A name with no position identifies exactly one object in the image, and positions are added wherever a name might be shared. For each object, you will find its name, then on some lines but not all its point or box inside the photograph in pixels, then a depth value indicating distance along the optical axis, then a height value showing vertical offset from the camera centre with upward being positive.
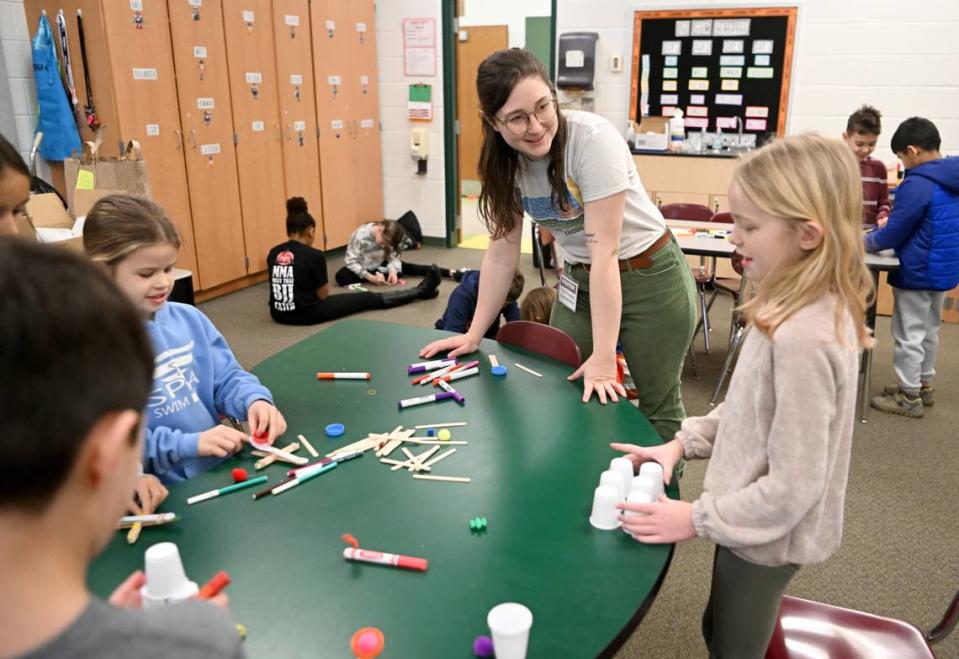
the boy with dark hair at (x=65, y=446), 0.47 -0.22
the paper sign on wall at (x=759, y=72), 5.68 +0.33
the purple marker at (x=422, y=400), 1.68 -0.65
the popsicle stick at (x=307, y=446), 1.47 -0.66
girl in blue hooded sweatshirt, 1.46 -0.57
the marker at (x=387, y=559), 1.10 -0.66
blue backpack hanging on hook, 4.34 +0.08
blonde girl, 1.07 -0.40
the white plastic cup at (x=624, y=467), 1.28 -0.61
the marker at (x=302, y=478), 1.32 -0.66
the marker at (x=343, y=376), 1.84 -0.64
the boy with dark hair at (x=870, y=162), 4.20 -0.29
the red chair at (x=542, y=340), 1.98 -0.62
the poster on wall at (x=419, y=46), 6.61 +0.63
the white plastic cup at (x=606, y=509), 1.19 -0.63
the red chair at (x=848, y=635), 1.33 -0.96
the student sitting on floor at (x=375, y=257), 5.86 -1.13
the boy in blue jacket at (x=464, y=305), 3.25 -0.83
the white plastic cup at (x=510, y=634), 0.90 -0.63
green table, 0.99 -0.67
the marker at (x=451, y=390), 1.72 -0.65
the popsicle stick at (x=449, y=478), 1.36 -0.66
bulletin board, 5.62 +0.38
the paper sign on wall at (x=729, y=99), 5.86 +0.13
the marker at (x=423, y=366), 1.90 -0.64
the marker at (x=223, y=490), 1.29 -0.66
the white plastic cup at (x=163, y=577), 0.98 -0.61
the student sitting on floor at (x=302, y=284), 4.66 -1.06
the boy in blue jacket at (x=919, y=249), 3.32 -0.62
